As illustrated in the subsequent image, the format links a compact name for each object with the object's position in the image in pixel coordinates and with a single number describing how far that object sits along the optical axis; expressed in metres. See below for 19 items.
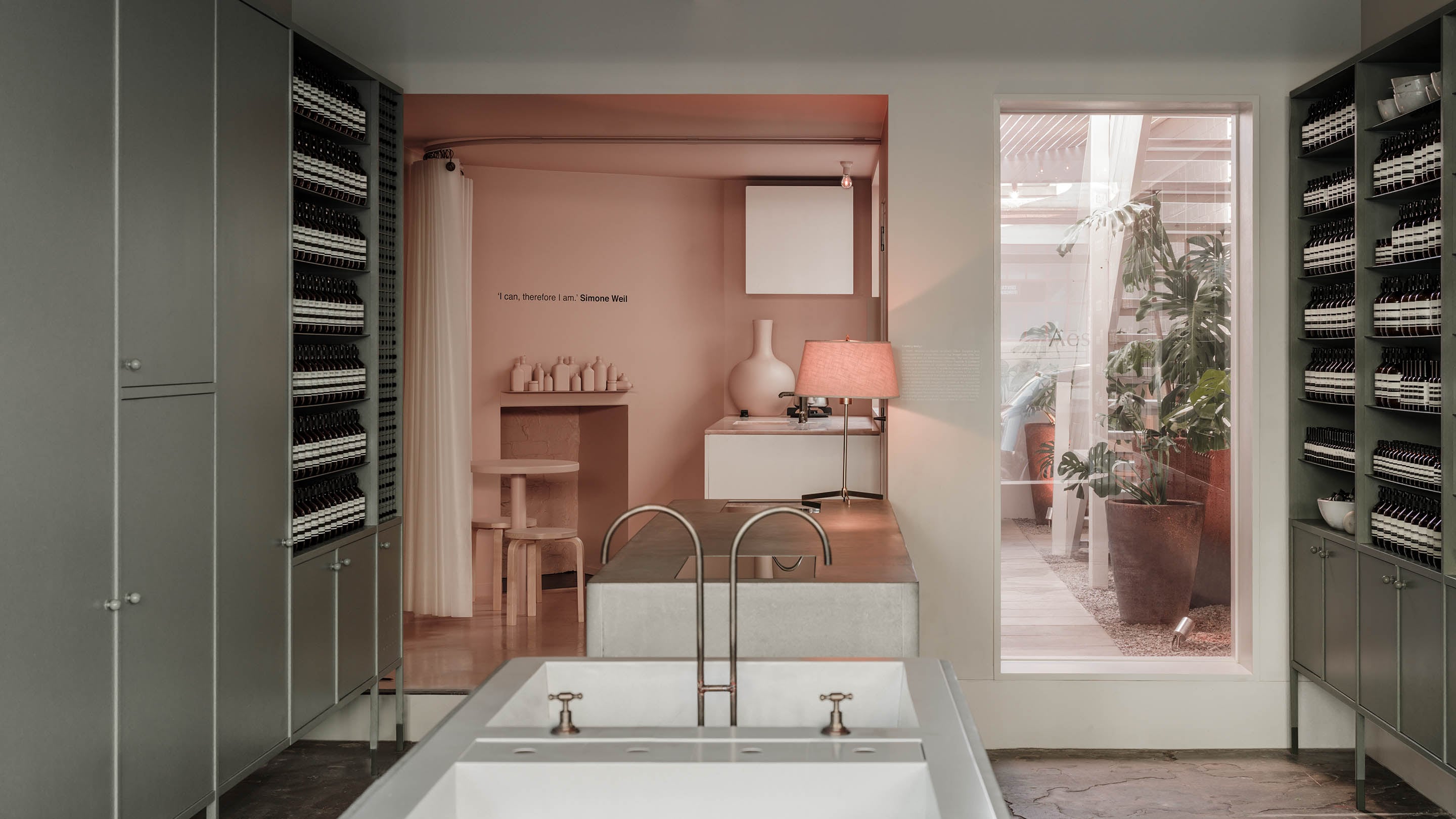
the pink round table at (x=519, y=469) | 6.39
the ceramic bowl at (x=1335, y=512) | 3.92
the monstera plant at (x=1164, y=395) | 4.42
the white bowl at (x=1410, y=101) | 3.39
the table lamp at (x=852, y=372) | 4.19
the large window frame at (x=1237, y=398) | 4.33
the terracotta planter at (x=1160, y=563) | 4.45
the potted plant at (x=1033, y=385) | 4.45
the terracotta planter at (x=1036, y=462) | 4.47
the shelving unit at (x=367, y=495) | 3.63
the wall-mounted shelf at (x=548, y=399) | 7.05
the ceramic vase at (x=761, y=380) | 7.05
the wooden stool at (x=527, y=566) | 6.12
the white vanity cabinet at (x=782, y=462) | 4.80
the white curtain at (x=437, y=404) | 5.82
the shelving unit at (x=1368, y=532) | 3.20
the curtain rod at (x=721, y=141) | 5.93
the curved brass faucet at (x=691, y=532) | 1.83
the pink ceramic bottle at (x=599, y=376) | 7.15
